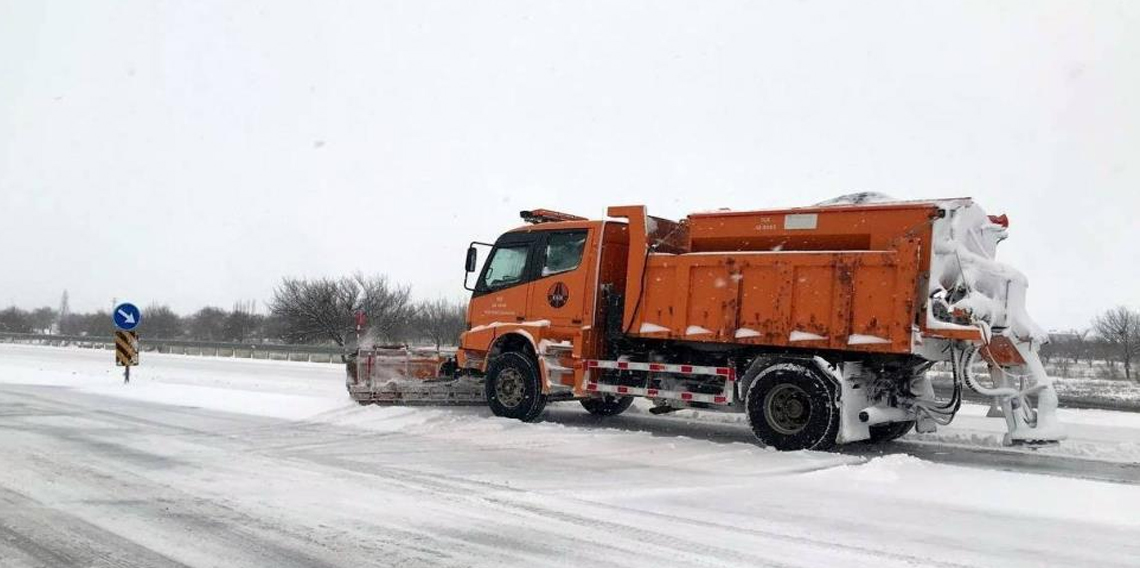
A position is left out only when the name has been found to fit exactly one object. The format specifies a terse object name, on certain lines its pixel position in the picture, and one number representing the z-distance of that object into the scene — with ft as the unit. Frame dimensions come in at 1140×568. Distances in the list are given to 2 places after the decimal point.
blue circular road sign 57.21
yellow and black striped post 58.49
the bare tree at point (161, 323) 230.89
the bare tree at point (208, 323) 219.41
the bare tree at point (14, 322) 246.88
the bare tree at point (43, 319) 297.94
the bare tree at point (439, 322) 129.70
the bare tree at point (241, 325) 189.55
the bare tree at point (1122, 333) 124.07
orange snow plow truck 27.99
